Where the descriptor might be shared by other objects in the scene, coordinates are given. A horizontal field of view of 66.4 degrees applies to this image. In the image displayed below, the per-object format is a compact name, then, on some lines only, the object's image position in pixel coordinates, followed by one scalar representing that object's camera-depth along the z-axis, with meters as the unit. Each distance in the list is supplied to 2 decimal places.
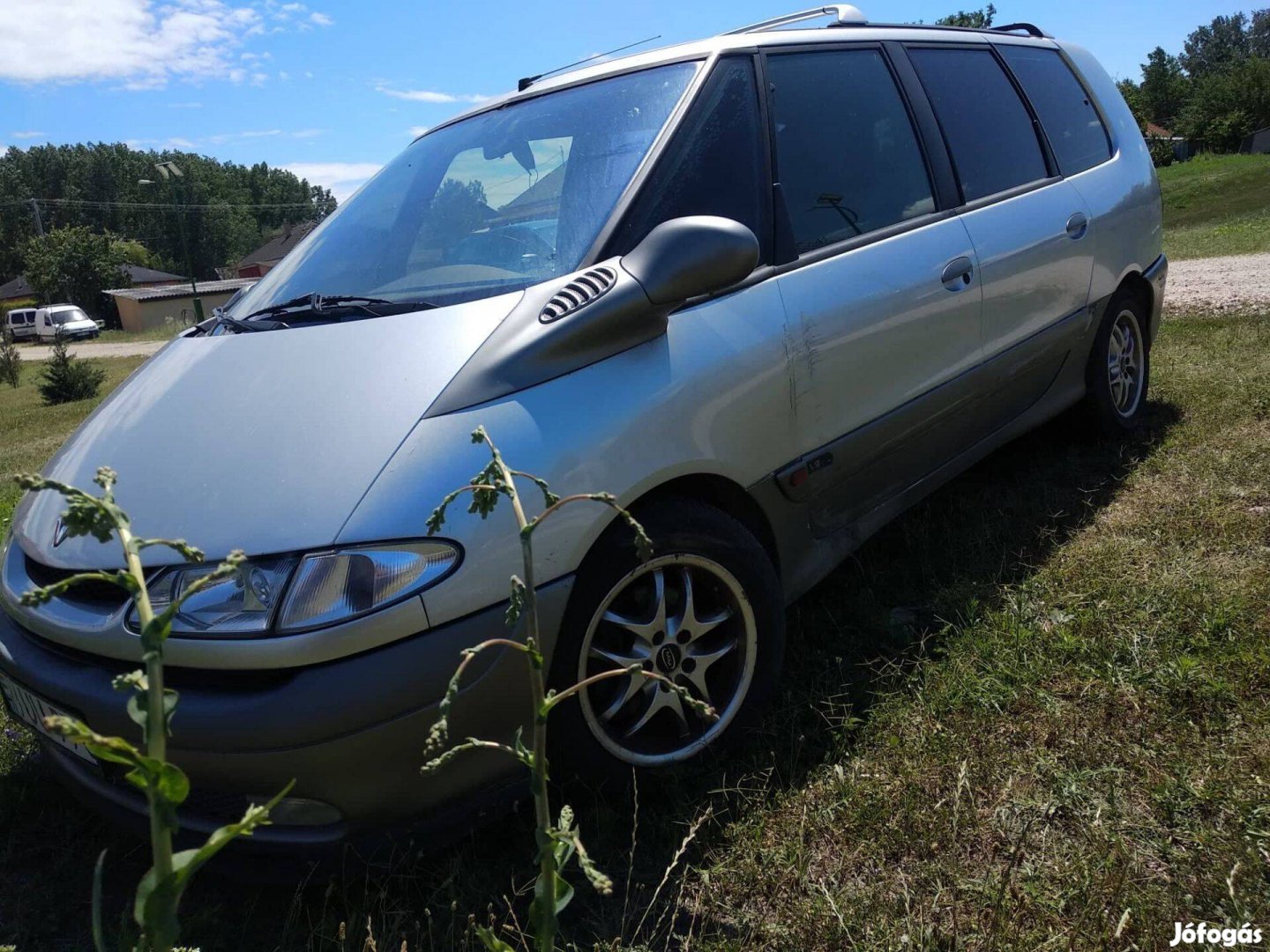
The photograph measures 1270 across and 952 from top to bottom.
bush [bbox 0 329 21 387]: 20.08
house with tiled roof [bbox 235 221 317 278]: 79.00
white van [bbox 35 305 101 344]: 42.41
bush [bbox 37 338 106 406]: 15.41
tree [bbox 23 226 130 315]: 65.19
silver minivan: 1.84
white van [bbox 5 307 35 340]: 46.66
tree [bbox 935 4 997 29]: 66.07
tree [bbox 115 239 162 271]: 79.42
